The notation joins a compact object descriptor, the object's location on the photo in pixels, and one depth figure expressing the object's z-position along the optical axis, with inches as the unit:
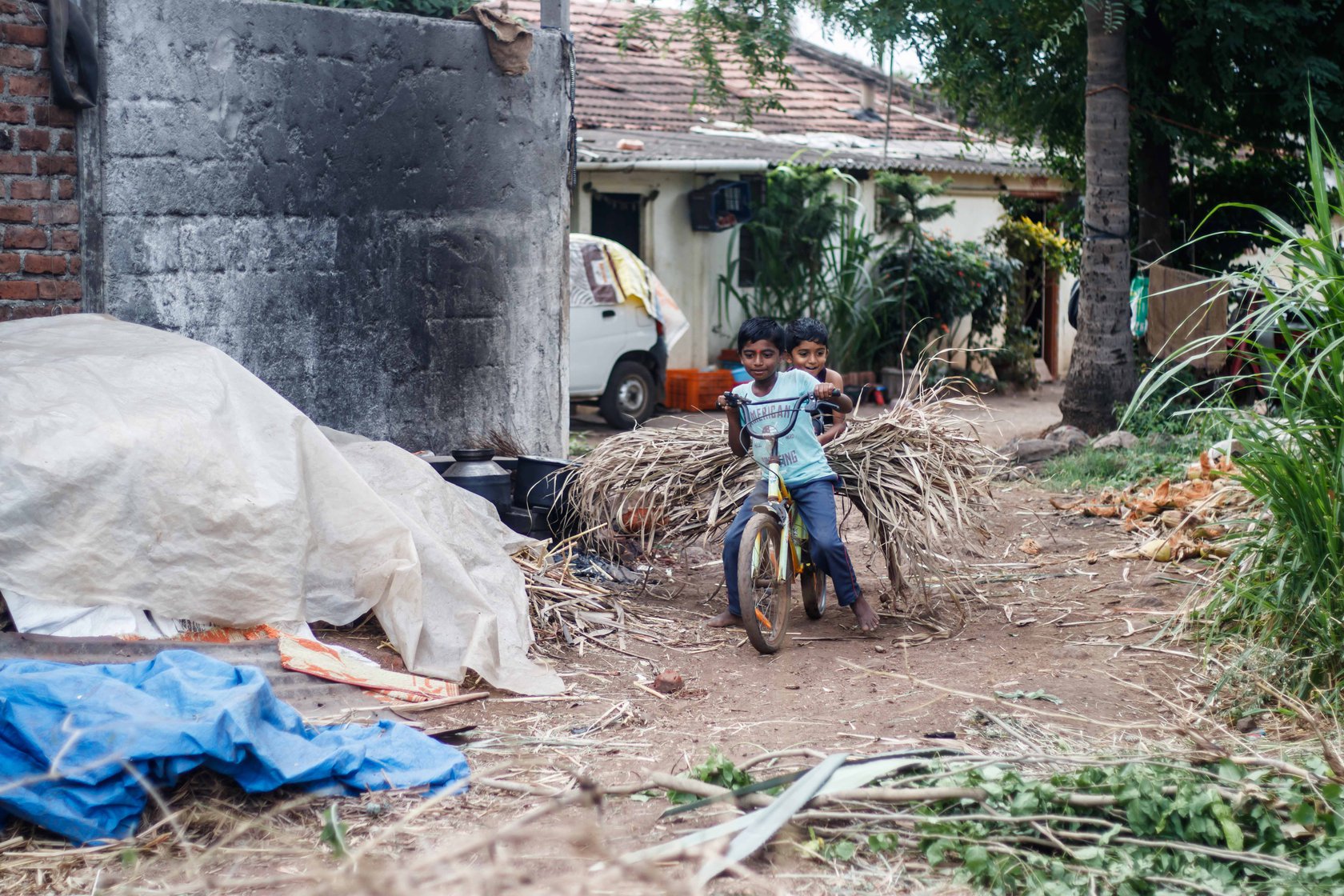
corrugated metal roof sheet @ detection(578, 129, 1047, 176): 525.7
